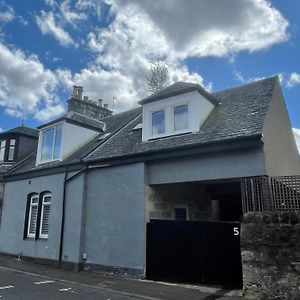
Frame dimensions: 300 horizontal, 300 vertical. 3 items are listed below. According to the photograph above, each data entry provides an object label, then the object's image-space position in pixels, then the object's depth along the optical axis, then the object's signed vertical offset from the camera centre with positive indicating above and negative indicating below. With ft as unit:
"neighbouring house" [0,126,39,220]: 66.64 +17.92
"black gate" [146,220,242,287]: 31.55 -1.80
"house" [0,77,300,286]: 34.73 +7.25
